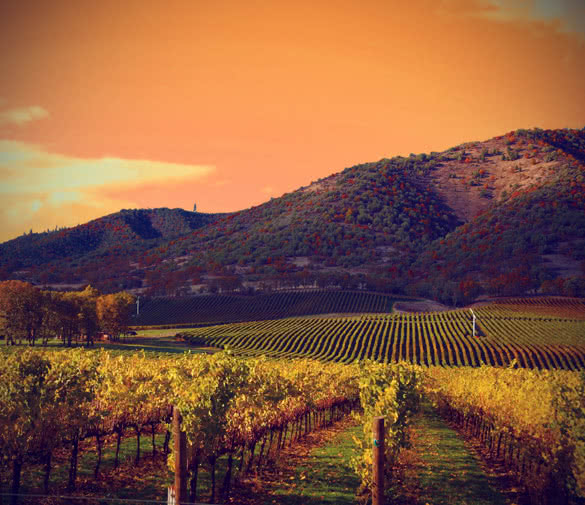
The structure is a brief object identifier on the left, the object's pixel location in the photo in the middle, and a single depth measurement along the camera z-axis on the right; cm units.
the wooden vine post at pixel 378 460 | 983
